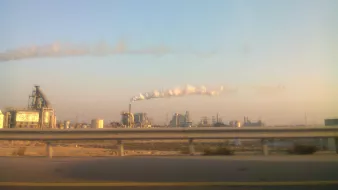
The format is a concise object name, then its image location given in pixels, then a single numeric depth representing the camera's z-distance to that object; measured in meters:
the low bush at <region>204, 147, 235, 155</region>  12.94
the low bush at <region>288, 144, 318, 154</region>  13.09
